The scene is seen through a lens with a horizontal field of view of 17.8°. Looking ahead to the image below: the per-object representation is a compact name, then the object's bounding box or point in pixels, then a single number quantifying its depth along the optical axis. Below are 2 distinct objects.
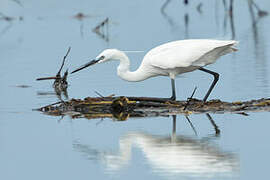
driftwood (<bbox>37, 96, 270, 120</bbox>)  12.38
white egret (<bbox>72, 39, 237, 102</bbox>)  12.70
